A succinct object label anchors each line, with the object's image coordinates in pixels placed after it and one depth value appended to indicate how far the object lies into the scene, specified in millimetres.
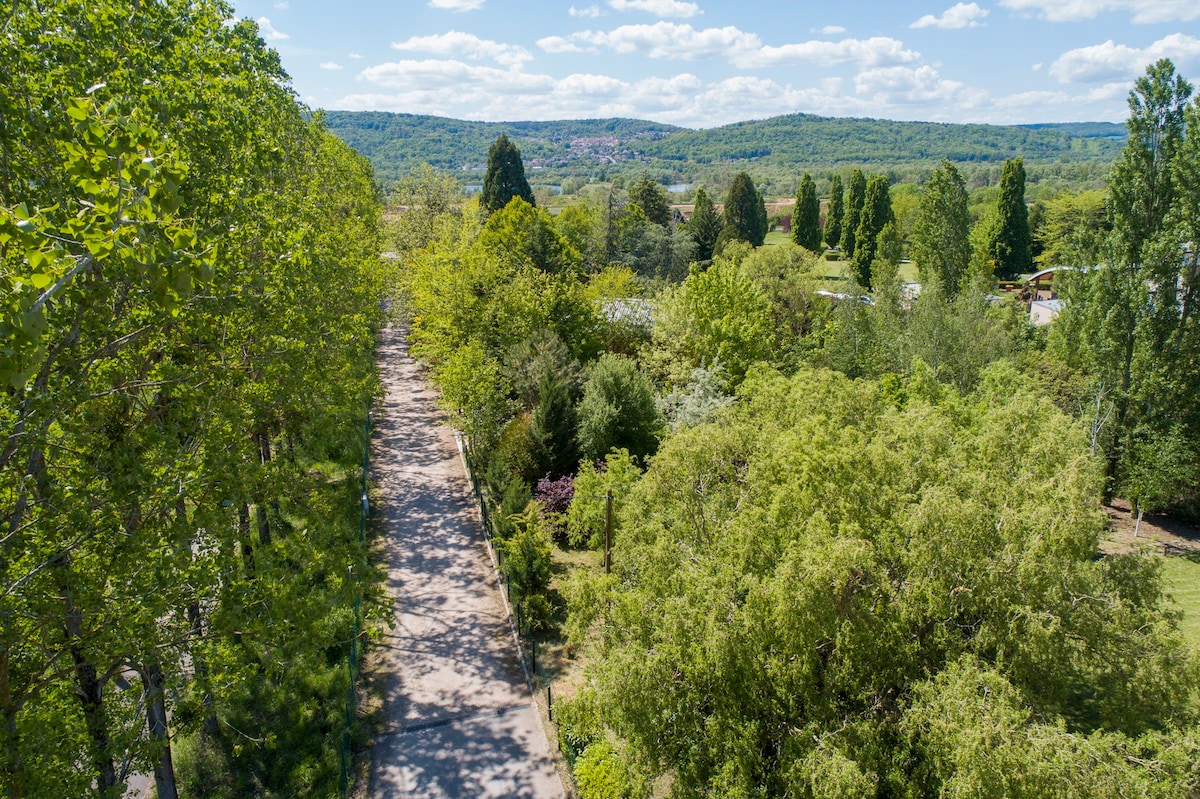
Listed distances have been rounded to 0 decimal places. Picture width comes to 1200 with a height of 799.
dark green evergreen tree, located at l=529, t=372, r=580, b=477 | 22375
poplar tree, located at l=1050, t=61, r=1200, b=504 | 20812
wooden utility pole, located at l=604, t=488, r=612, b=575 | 16406
